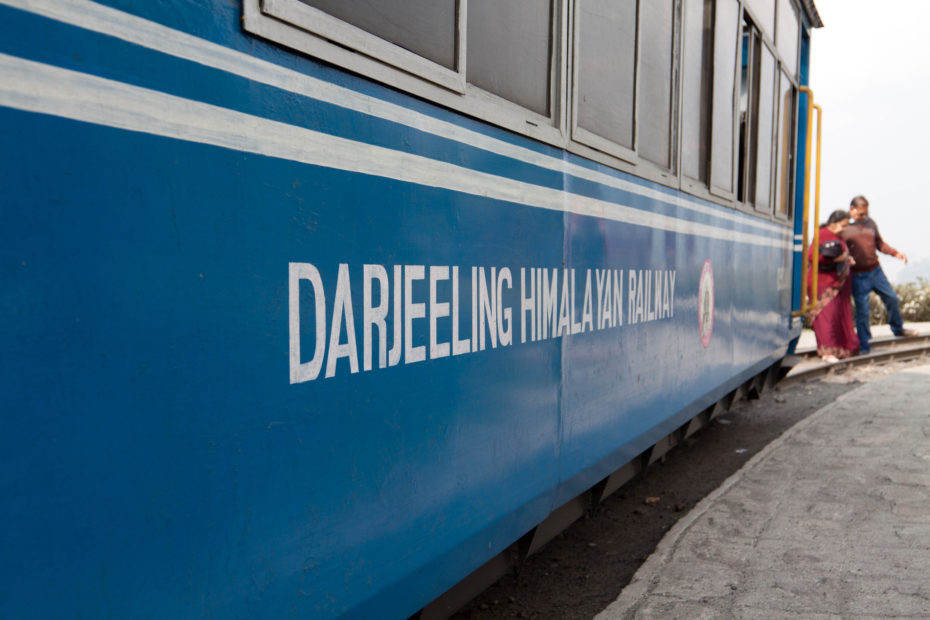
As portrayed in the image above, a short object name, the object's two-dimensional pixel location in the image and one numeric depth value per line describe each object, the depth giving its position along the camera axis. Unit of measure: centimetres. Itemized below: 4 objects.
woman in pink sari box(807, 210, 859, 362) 1007
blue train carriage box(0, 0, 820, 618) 110
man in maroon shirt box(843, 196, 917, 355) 1062
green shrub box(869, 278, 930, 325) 1616
